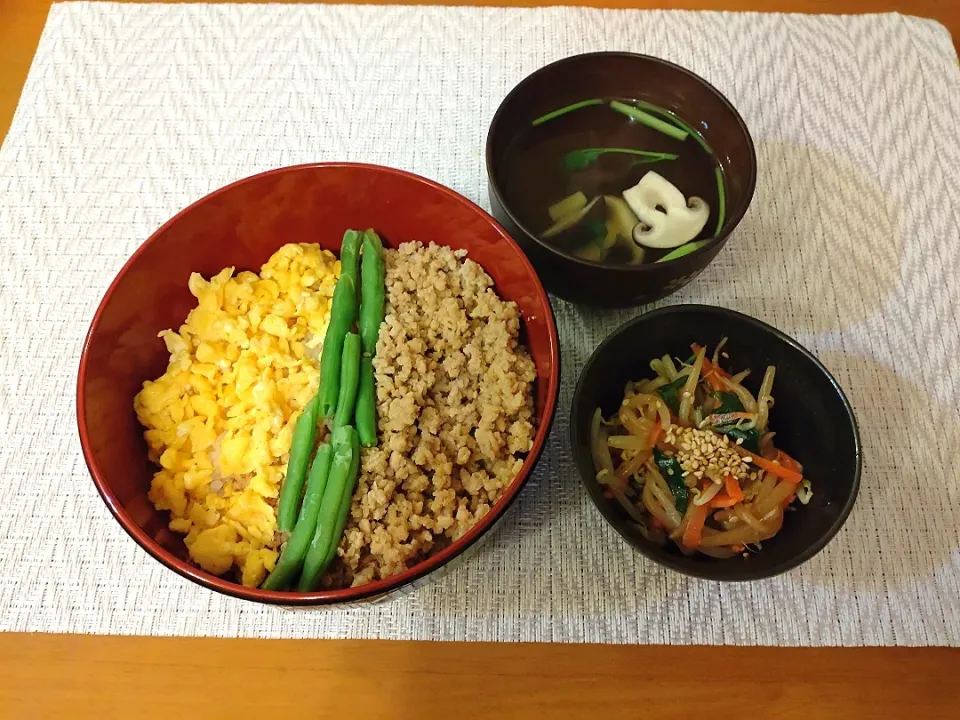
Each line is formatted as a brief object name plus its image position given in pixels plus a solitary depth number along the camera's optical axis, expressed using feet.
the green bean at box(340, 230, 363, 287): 1.28
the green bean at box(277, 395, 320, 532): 1.14
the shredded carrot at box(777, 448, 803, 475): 1.18
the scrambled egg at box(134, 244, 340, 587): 1.17
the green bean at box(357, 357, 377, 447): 1.17
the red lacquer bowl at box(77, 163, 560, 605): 1.14
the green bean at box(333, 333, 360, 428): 1.17
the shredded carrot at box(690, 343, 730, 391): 1.23
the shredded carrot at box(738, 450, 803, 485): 1.17
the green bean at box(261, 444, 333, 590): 1.11
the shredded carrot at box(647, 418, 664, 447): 1.19
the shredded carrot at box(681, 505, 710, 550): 1.15
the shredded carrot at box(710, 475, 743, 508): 1.16
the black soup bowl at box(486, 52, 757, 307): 1.21
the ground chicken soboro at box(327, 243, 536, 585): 1.13
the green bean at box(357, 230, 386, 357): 1.23
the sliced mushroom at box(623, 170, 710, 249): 1.32
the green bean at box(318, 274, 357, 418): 1.18
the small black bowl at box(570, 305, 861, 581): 1.09
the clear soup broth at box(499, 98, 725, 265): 1.34
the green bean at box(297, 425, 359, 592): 1.11
